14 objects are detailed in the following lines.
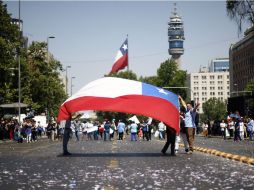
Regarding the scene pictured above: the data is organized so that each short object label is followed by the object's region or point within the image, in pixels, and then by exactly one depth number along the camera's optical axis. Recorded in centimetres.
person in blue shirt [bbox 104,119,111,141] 3476
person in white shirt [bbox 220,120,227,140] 3988
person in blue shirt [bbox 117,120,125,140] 3512
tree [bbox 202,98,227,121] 14318
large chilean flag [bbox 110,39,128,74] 3713
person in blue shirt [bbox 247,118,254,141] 3309
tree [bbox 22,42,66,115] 4912
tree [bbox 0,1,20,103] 3828
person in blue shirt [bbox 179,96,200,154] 1607
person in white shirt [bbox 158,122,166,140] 3519
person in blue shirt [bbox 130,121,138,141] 3294
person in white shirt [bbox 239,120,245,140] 3273
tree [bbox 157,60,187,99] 10427
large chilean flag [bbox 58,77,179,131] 1577
